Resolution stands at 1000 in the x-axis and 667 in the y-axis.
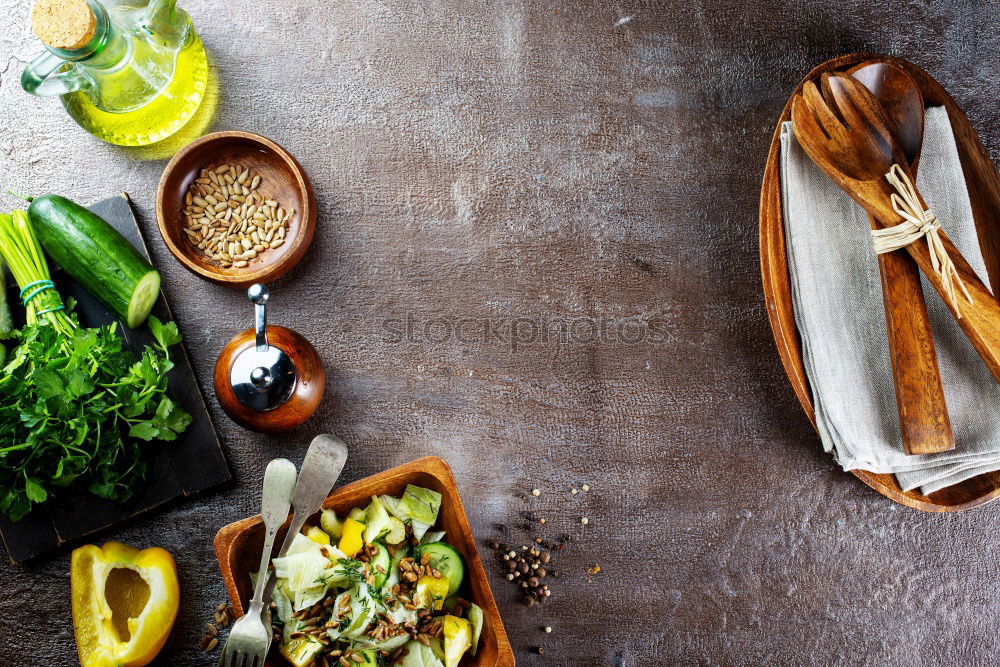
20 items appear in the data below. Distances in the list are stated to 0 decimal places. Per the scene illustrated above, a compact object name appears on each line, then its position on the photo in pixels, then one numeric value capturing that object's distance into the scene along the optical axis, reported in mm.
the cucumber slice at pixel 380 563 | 713
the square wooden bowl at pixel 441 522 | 717
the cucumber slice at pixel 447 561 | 729
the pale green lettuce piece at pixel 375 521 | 726
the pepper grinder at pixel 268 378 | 728
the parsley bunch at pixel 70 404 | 722
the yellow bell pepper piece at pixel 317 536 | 723
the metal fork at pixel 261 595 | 701
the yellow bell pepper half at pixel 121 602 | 757
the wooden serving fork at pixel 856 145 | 747
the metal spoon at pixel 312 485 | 716
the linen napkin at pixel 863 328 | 763
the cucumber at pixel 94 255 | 772
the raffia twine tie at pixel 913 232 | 730
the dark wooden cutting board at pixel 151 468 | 788
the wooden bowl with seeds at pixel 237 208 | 795
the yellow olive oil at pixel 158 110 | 791
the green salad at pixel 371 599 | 708
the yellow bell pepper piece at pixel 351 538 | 723
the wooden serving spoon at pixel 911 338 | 738
